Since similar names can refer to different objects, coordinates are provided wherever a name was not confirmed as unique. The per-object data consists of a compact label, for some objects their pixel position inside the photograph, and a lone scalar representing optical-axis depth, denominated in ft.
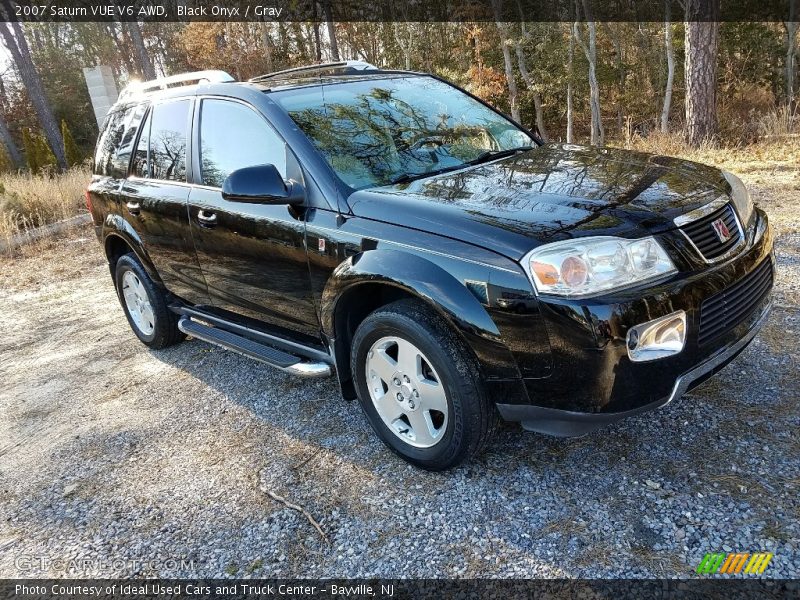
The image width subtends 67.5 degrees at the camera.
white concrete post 59.53
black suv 7.54
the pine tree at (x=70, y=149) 59.77
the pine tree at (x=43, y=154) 56.90
